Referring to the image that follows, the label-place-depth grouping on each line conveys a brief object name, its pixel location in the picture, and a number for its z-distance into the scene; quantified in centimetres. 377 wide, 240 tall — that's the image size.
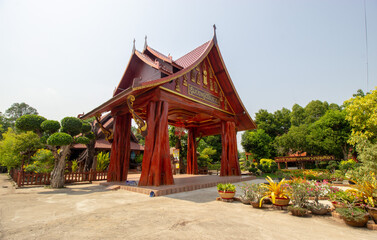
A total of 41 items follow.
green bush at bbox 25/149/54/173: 1123
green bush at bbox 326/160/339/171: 1948
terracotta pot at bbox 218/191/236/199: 589
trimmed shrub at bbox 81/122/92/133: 1049
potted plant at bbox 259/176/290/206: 493
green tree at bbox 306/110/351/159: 2765
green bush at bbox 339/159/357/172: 1615
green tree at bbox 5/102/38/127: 4335
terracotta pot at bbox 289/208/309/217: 432
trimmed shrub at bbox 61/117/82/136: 948
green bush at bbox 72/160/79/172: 1408
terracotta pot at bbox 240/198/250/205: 554
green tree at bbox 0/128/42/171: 1258
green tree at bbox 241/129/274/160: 3191
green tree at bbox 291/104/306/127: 4094
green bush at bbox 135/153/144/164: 2148
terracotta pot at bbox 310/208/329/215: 436
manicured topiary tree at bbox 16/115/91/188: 886
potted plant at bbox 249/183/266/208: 514
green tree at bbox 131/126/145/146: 4775
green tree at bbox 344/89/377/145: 2017
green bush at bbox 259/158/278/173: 1820
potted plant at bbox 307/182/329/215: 440
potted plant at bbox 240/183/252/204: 549
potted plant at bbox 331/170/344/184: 1239
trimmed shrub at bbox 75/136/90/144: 981
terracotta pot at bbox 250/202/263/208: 510
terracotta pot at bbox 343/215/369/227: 360
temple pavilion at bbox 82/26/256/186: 845
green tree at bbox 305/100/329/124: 3947
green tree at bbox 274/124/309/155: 3077
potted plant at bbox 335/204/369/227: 359
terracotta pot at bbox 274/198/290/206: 491
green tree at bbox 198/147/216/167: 2124
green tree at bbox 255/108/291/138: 3800
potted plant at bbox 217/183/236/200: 589
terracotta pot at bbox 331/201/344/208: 432
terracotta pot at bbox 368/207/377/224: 370
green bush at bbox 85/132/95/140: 1146
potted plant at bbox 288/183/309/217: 465
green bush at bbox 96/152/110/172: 1512
